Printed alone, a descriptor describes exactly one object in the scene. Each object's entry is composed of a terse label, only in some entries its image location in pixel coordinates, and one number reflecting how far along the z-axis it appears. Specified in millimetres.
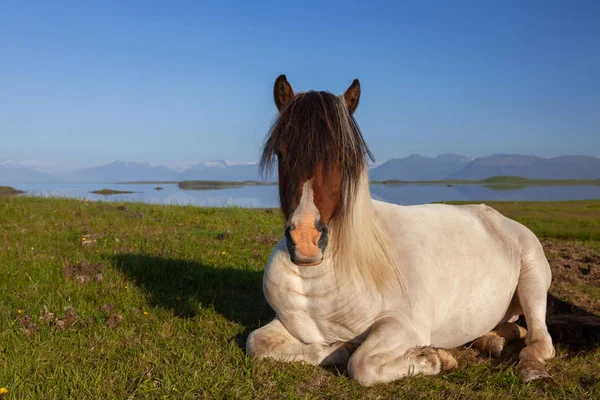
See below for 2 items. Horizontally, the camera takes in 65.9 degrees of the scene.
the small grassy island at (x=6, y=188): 32150
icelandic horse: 3195
